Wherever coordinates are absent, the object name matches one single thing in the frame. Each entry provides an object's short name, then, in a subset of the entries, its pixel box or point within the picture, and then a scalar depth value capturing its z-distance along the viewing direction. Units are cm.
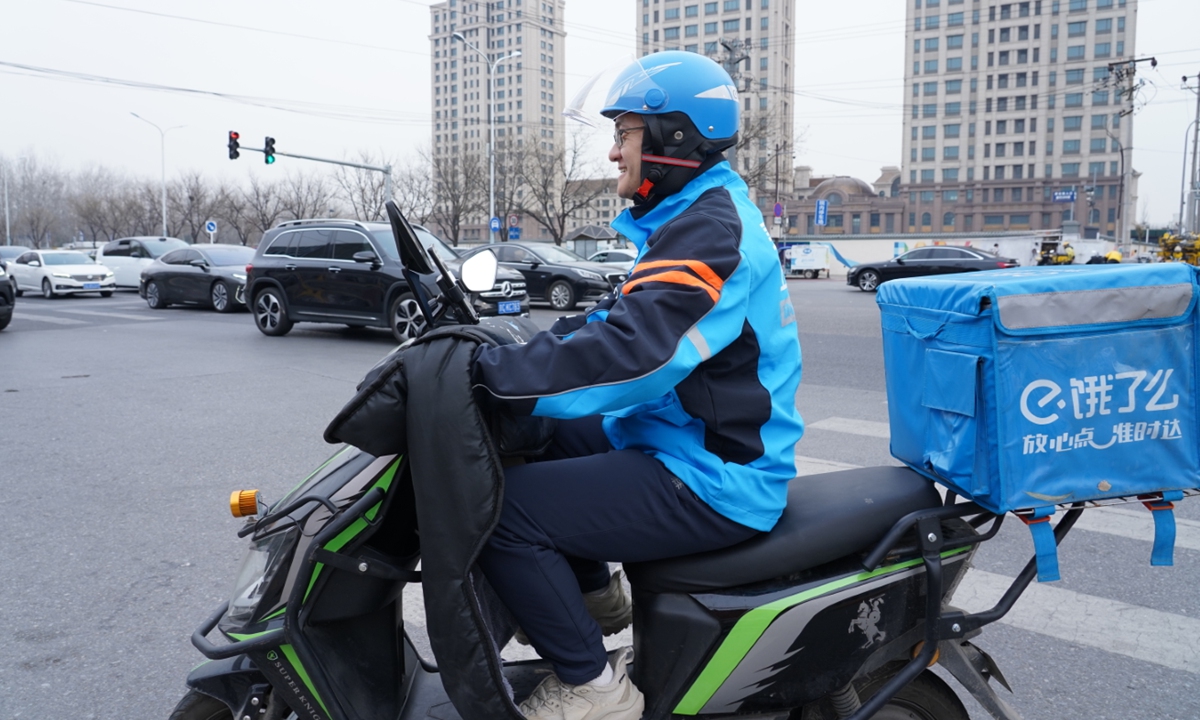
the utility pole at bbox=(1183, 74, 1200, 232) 3578
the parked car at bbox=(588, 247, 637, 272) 2811
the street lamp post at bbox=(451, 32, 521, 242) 4168
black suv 1294
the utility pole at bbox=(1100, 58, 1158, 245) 7762
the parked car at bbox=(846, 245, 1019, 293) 2778
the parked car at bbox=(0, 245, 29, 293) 3027
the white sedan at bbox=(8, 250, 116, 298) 2478
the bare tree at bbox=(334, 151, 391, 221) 6234
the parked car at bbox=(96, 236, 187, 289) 2730
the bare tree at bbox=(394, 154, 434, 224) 6203
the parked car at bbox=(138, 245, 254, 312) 1925
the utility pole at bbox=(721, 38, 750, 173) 3060
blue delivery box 184
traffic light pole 2625
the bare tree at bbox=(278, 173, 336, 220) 6869
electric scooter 193
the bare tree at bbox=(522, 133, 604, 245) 5472
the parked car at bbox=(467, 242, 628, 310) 1833
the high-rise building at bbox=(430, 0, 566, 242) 6300
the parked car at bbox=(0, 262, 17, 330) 1480
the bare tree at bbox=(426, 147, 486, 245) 5812
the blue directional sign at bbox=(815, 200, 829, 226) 4406
